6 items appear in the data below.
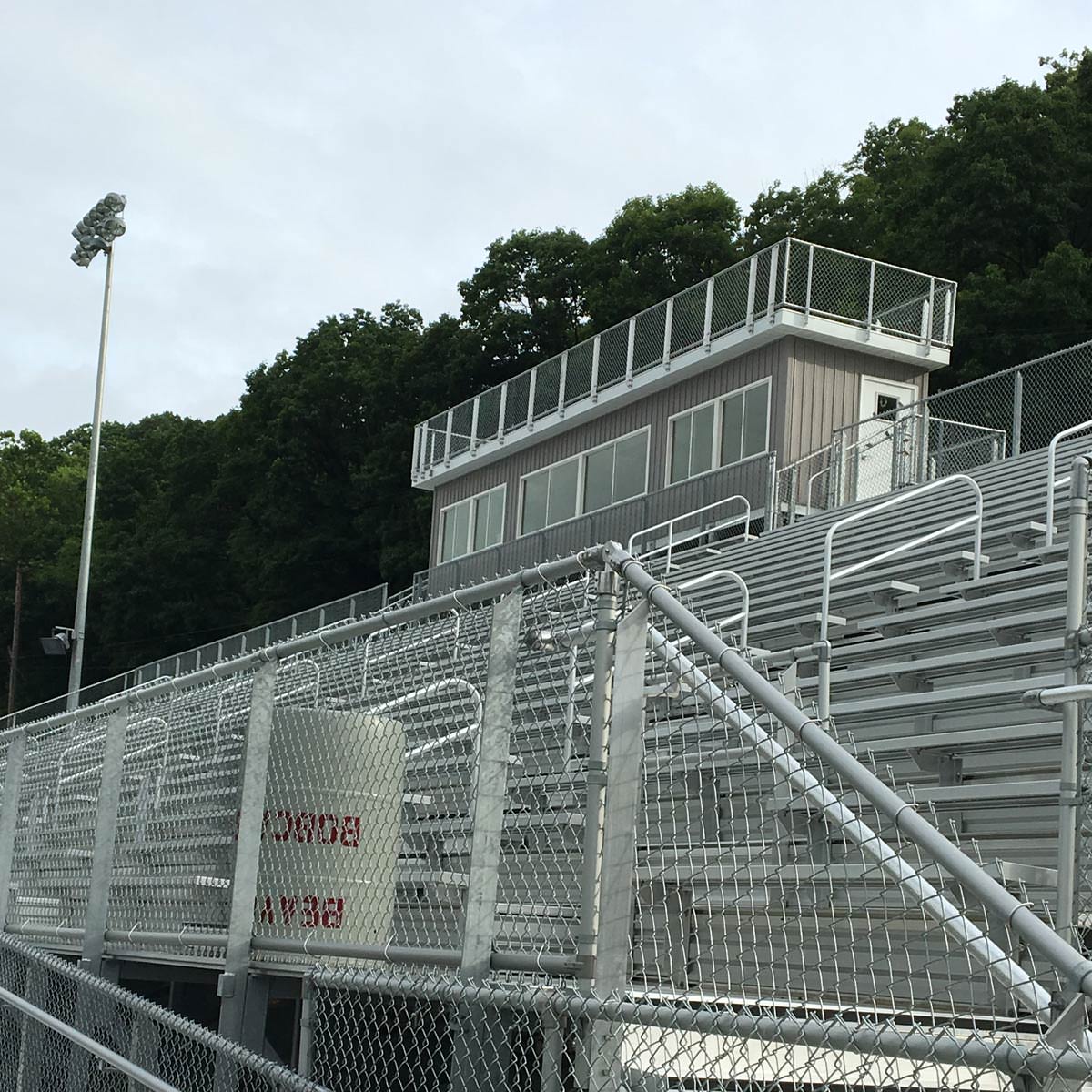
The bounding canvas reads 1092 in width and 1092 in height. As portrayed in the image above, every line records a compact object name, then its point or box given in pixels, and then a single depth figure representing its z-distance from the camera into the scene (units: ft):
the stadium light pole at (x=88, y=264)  98.89
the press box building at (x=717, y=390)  74.64
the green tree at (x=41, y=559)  200.03
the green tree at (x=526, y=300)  152.05
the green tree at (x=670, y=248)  138.21
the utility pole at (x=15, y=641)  188.24
